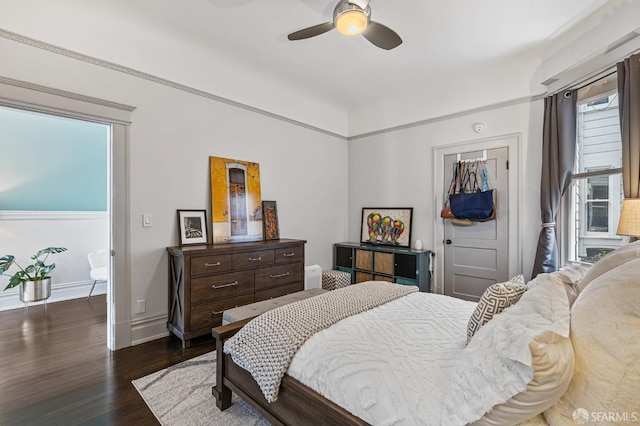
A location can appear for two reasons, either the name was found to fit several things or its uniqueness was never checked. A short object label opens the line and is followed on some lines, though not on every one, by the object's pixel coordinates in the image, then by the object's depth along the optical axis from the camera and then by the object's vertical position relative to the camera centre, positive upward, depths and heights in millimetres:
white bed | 830 -546
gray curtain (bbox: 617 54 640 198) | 2244 +643
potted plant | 3587 -822
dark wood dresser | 2812 -713
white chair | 4266 -806
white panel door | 3658 -469
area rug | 1834 -1275
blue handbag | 3643 +55
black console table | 4062 -782
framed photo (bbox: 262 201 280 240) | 3871 -134
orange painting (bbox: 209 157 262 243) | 3439 +136
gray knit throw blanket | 1525 -680
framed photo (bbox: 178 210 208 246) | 3174 -162
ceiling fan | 2127 +1429
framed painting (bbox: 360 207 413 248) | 4449 -249
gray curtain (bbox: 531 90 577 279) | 3025 +471
